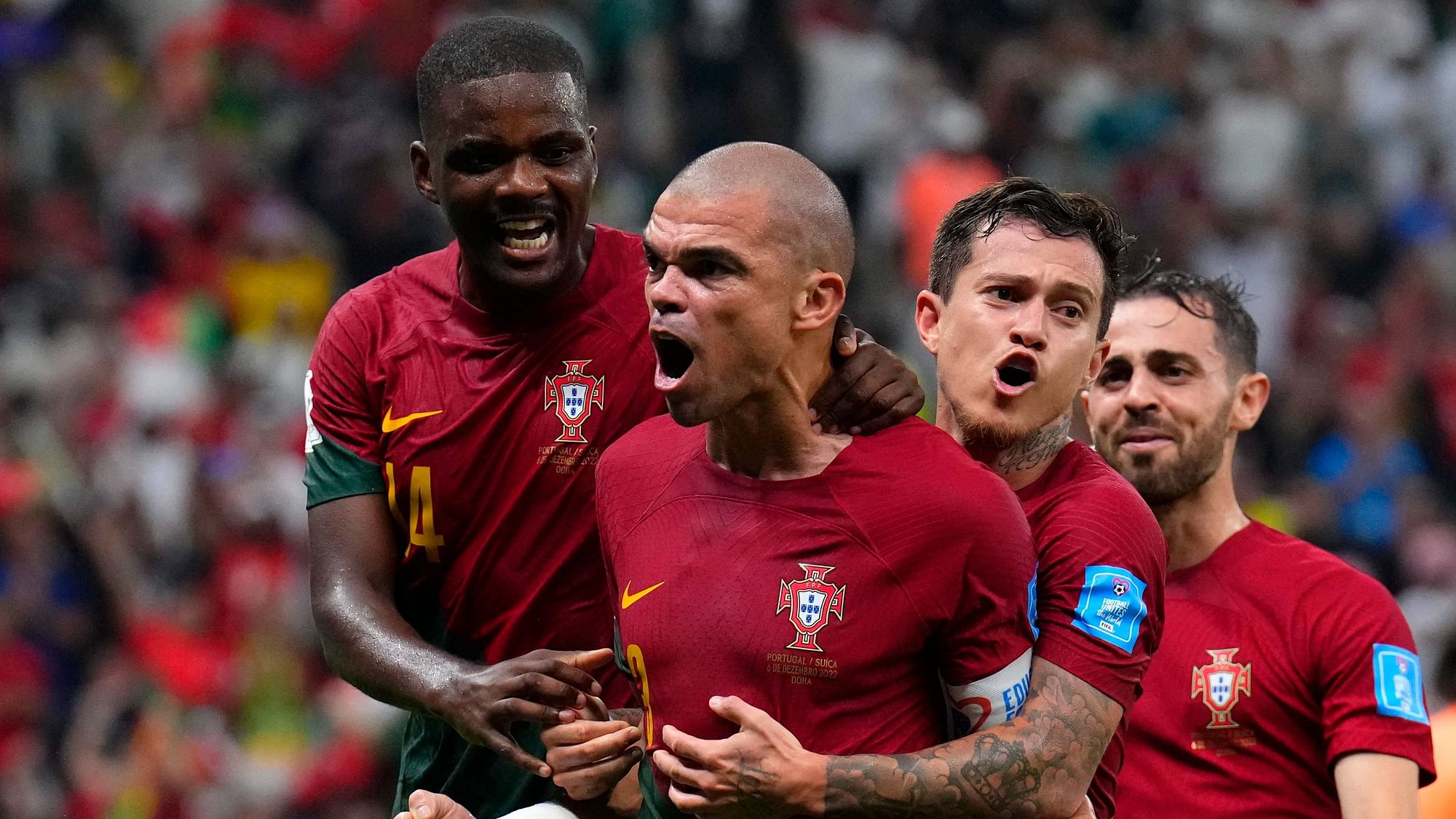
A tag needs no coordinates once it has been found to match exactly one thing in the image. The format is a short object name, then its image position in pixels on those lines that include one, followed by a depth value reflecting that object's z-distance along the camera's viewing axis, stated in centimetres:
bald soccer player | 667
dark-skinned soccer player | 834
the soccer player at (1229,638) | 872
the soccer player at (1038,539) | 649
